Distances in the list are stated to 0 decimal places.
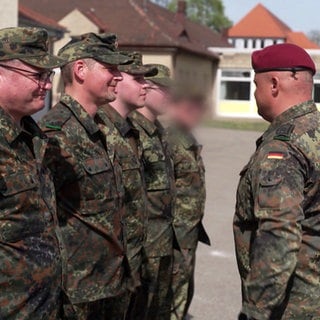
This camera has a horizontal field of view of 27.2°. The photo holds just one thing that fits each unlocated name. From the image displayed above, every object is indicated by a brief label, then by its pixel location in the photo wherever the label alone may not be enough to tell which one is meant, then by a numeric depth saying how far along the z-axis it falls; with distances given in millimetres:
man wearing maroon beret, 2559
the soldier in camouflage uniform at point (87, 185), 3350
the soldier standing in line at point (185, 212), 5012
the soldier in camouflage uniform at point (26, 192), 2607
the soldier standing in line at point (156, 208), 4434
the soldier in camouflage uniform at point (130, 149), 3895
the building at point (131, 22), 27828
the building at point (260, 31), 71250
